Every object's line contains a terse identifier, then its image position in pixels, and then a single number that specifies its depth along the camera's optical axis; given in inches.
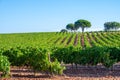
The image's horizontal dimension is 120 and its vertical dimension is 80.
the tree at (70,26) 3277.6
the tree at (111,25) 3229.8
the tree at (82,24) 3147.9
